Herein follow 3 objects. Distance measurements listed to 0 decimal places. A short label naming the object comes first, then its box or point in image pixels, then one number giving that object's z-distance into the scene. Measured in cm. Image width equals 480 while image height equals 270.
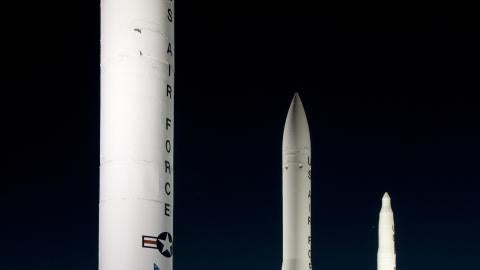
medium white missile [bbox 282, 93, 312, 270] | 3225
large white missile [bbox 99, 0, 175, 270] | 1789
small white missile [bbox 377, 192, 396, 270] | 4434
